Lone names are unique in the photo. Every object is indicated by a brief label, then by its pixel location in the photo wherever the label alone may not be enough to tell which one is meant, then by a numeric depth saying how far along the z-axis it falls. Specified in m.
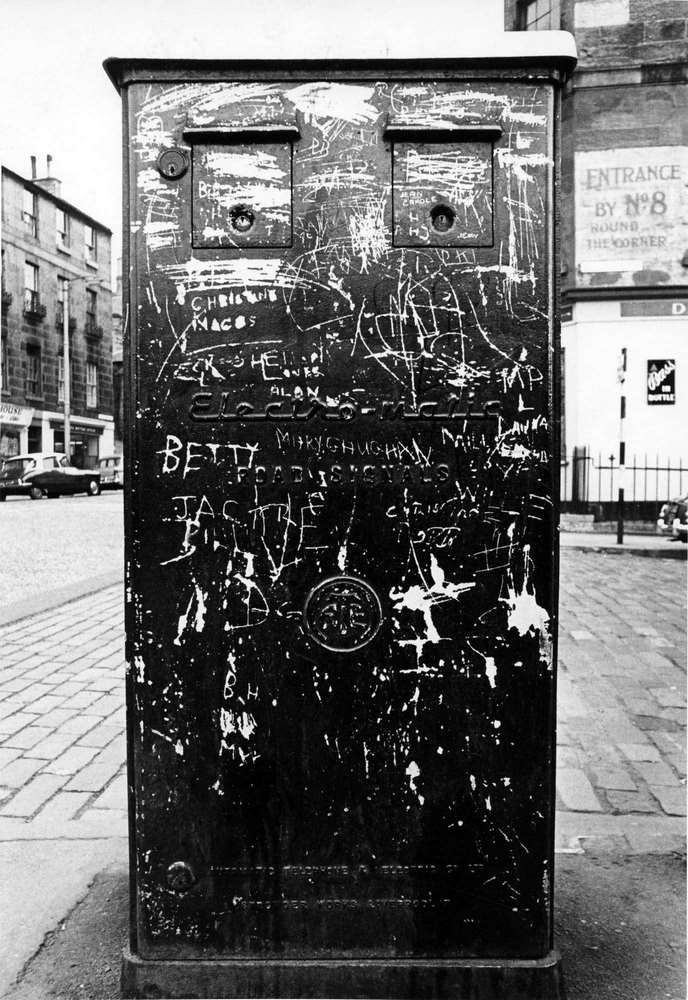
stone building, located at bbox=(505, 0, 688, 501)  18.16
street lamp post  38.62
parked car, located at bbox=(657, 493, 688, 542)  13.69
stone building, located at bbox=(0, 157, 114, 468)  39.38
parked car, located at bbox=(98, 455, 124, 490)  38.28
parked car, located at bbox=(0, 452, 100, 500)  30.94
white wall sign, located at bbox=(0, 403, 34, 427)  38.22
